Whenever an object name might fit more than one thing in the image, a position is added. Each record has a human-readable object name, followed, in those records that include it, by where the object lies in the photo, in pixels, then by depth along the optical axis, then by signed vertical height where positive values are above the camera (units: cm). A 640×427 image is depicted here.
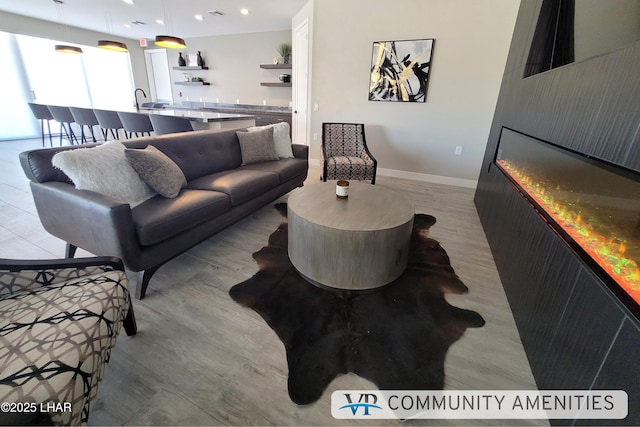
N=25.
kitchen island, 376 -24
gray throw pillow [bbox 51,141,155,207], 172 -46
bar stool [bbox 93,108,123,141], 468 -36
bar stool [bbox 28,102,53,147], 546 -34
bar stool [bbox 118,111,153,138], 428 -35
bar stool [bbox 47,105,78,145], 521 -35
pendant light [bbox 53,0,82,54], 488 +75
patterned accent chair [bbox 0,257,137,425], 79 -77
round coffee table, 177 -81
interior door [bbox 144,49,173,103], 827 +68
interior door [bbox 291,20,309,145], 506 +40
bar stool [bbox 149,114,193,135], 385 -31
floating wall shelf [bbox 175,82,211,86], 783 +46
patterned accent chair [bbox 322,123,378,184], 373 -54
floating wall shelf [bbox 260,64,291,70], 629 +82
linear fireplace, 99 -39
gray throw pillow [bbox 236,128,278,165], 324 -47
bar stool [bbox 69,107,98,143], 497 -35
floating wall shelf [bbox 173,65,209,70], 760 +84
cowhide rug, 134 -117
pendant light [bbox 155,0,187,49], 364 +71
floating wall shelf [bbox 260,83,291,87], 656 +45
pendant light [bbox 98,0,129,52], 447 +78
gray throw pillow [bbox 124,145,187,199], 202 -50
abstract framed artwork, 400 +57
